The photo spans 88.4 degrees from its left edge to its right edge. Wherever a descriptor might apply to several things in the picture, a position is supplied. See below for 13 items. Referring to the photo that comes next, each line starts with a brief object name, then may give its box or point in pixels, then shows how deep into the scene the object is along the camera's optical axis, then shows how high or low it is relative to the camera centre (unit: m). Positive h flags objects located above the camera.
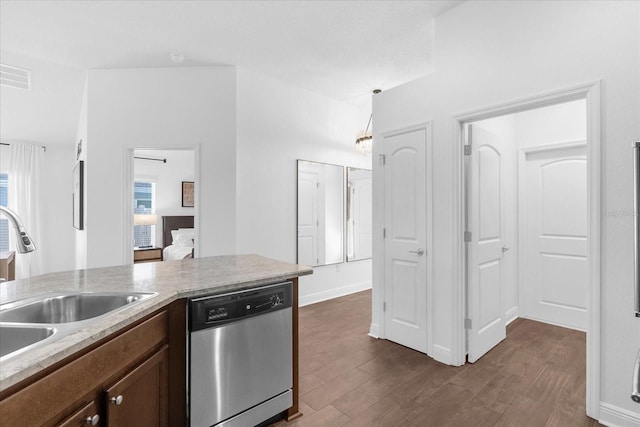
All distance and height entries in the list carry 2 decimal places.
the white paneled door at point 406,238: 2.86 -0.22
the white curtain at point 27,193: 5.94 +0.39
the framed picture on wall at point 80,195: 3.94 +0.25
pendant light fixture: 4.27 +0.93
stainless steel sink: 1.09 -0.39
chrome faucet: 1.28 -0.07
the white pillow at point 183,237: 6.41 -0.45
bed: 6.12 -0.42
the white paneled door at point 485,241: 2.69 -0.23
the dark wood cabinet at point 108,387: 0.84 -0.55
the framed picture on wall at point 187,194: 6.98 +0.42
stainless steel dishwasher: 1.58 -0.74
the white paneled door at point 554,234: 3.41 -0.22
